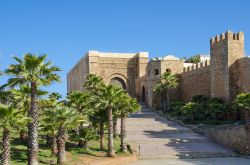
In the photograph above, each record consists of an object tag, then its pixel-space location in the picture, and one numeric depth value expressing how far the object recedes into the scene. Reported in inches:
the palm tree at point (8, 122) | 547.5
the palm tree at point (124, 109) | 935.7
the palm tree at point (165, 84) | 1664.6
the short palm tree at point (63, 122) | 751.7
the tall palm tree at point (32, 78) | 610.9
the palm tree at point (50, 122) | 751.7
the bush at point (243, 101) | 1116.3
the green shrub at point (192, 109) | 1302.9
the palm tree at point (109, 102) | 894.4
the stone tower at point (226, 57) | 1357.0
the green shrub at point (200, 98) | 1474.4
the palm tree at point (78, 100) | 921.5
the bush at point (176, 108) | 1487.1
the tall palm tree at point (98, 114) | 916.1
